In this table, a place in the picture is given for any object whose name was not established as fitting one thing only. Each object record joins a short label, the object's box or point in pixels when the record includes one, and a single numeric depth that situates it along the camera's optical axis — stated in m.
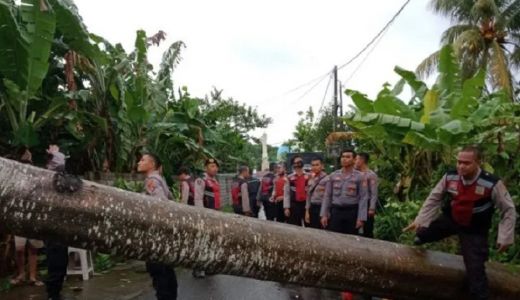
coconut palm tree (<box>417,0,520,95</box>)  18.26
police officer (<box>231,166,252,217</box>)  9.69
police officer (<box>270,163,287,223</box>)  9.51
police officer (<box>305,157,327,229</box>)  7.93
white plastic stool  7.04
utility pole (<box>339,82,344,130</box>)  21.18
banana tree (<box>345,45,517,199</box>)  6.04
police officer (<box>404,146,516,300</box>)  3.92
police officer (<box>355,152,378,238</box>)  6.29
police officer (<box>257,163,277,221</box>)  10.06
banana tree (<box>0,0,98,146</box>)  6.19
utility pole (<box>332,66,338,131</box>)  19.48
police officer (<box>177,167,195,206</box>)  7.77
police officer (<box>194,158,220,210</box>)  7.80
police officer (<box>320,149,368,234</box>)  6.10
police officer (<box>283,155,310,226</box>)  8.66
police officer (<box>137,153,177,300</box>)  4.93
